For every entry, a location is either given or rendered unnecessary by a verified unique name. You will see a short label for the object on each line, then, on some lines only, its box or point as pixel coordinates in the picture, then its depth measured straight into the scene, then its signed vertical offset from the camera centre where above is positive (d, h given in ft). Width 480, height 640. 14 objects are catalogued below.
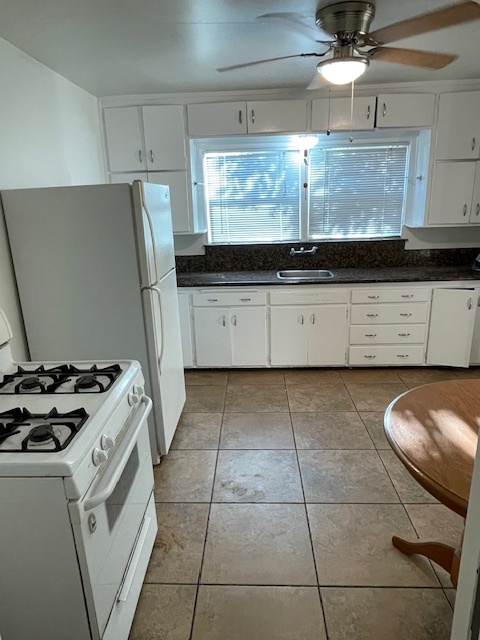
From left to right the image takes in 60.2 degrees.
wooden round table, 3.77 -2.52
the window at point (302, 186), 12.57 +0.22
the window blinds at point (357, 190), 12.60 +0.06
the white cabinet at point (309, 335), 11.87 -3.95
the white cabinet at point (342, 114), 11.23 +2.07
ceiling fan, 5.84 +2.24
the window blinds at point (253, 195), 12.80 +0.00
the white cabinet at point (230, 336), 11.96 -3.95
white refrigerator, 7.07 -1.24
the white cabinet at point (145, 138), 11.43 +1.62
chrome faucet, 13.16 -1.75
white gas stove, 3.66 -2.75
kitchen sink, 12.93 -2.41
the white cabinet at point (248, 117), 11.33 +2.08
